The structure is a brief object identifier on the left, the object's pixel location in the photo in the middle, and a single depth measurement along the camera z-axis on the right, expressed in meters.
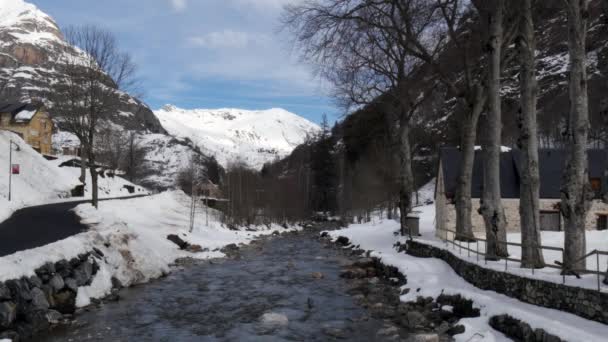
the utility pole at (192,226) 38.80
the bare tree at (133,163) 89.06
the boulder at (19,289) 13.14
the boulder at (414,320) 14.02
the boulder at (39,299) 13.82
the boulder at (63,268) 16.30
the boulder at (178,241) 32.09
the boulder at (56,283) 15.30
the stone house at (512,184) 33.47
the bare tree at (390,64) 21.14
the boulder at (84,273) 17.12
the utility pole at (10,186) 36.87
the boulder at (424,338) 12.55
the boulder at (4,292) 12.59
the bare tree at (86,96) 35.12
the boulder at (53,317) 13.82
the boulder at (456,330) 12.80
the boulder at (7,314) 12.17
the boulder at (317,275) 23.39
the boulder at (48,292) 14.76
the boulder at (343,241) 39.17
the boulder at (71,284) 16.09
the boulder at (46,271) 15.09
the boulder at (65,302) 15.12
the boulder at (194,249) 32.34
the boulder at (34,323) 12.52
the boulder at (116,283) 19.34
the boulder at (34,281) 14.21
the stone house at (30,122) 69.25
